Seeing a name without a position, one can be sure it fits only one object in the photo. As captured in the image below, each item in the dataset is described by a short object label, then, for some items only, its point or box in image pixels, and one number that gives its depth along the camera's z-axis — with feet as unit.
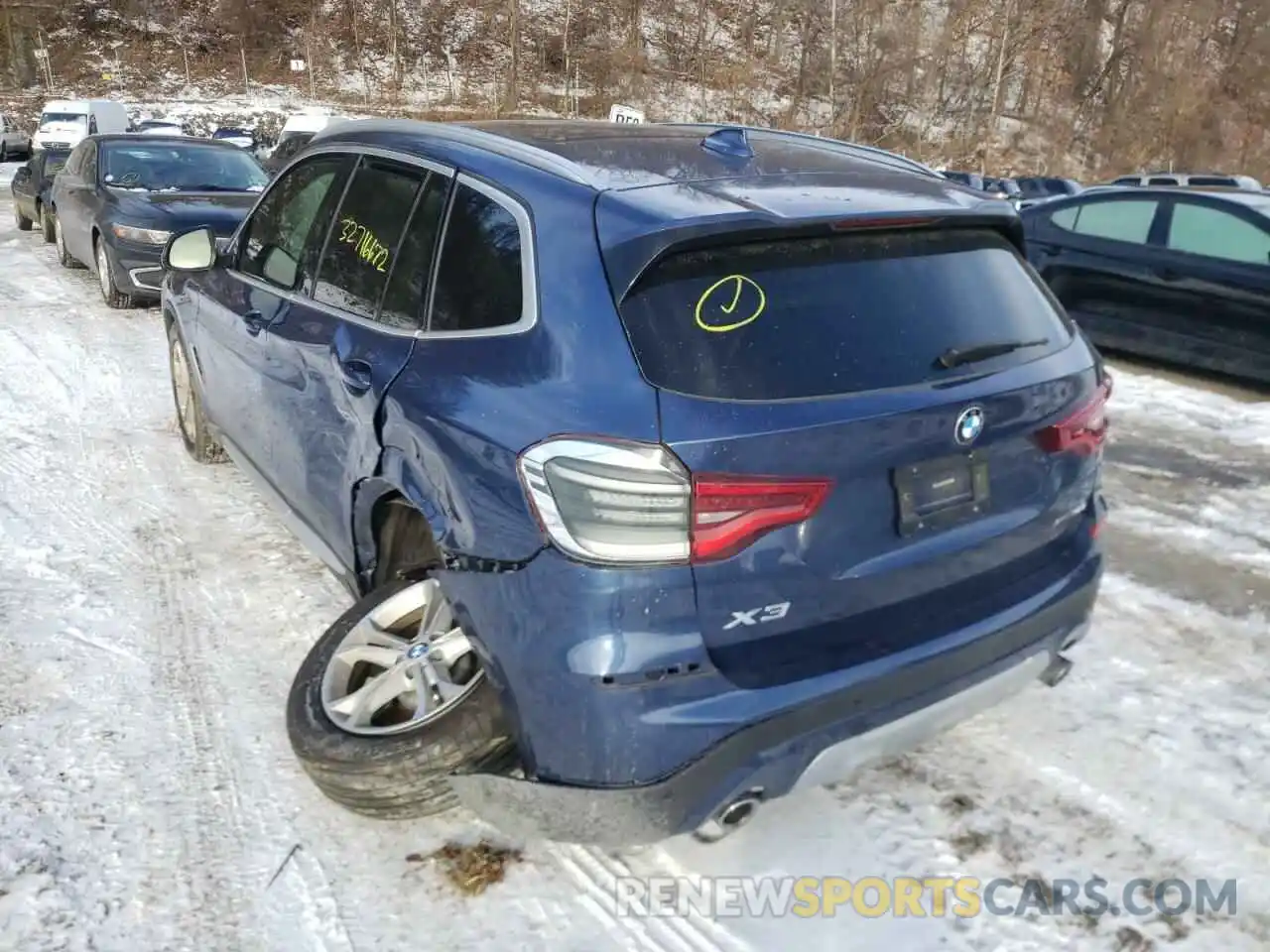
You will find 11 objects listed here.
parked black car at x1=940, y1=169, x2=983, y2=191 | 69.87
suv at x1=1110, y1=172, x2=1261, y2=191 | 67.32
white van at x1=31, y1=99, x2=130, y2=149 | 94.02
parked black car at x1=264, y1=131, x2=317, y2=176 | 83.61
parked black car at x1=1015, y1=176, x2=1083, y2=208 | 73.46
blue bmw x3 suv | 7.44
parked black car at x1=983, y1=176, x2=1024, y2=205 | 69.69
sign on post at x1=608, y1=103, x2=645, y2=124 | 56.65
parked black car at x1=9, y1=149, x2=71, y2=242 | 45.37
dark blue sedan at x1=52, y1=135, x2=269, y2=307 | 30.40
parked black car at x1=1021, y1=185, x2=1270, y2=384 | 25.85
